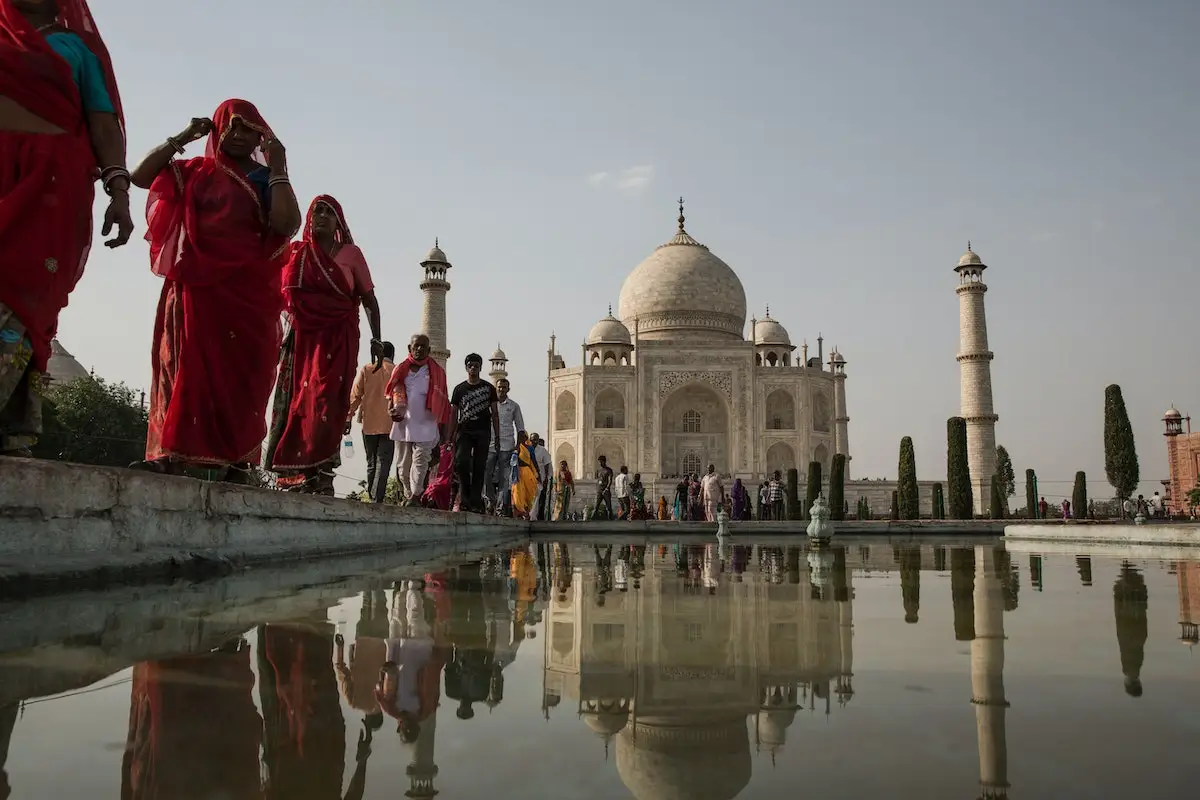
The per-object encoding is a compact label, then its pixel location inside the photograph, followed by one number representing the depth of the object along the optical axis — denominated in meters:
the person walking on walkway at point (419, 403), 6.07
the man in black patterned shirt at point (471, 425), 6.67
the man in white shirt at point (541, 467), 9.97
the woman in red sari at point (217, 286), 3.27
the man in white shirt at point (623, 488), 15.24
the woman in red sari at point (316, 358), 4.37
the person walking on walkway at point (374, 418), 6.48
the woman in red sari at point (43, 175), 2.43
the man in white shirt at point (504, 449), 8.08
